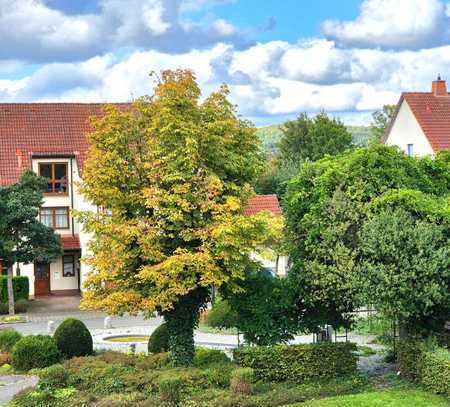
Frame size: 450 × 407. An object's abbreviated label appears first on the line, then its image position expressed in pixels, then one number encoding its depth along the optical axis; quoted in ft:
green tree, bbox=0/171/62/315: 136.77
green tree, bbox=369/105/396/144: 292.40
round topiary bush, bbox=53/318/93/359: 96.37
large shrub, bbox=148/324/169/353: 94.07
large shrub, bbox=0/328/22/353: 102.53
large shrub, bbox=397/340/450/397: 72.08
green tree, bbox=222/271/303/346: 84.38
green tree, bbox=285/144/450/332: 79.41
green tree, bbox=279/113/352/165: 238.54
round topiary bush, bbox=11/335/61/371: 94.38
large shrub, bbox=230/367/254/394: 72.74
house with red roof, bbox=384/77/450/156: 165.89
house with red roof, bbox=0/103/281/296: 161.17
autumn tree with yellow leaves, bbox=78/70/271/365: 78.64
